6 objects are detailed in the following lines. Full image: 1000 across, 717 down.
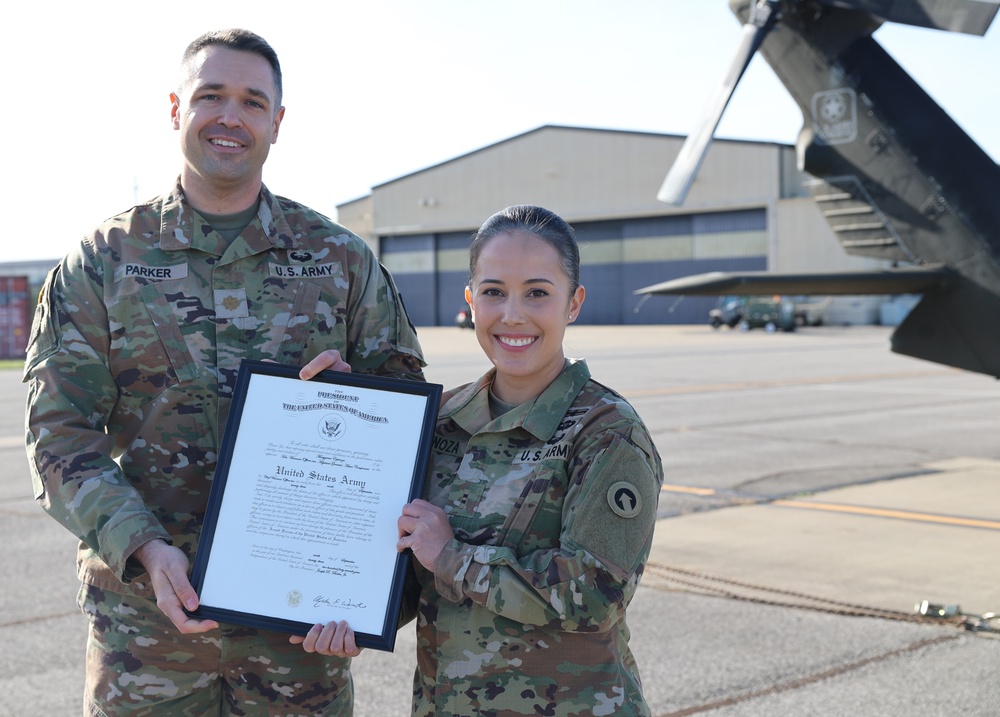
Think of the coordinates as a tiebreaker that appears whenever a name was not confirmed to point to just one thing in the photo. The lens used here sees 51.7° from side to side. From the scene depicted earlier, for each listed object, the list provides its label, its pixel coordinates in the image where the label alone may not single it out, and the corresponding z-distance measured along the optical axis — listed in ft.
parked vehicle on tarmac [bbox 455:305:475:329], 177.36
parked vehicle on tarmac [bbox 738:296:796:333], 147.95
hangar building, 165.48
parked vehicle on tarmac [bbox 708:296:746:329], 156.76
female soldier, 7.41
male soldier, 8.59
